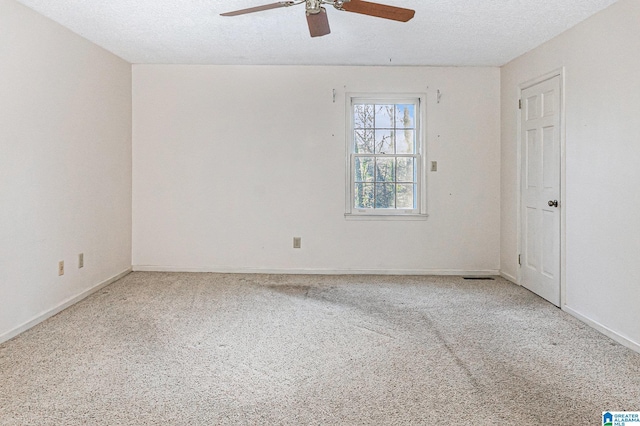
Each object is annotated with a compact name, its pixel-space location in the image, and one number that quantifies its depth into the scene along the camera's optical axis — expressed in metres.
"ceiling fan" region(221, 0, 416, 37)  2.66
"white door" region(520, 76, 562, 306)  3.92
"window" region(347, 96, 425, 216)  5.23
